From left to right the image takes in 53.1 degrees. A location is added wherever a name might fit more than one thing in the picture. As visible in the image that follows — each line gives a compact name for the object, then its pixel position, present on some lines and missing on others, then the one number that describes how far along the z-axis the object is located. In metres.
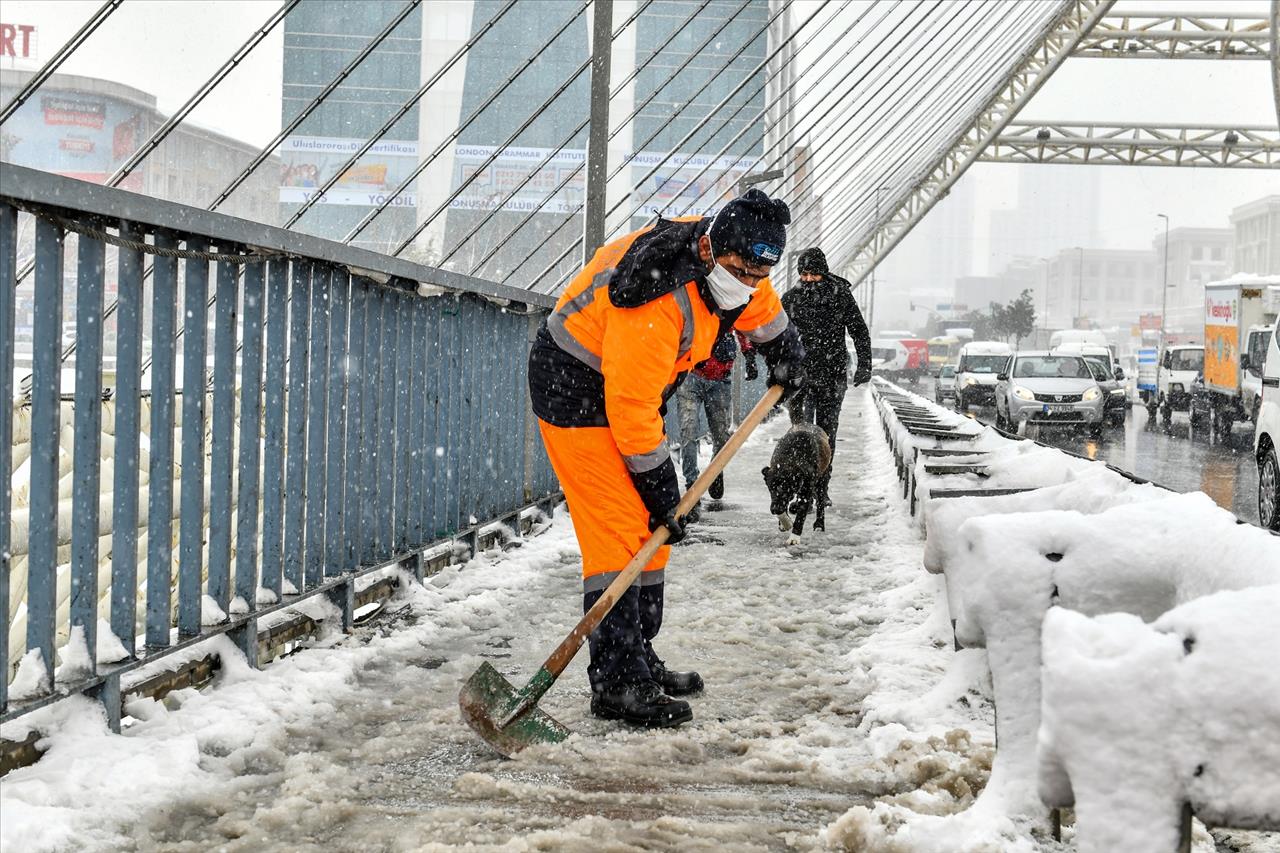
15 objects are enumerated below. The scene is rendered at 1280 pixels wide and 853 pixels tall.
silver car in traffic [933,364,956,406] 38.25
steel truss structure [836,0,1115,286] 25.56
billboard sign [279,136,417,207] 65.62
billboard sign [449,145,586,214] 63.72
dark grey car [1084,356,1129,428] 23.30
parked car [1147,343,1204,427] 26.20
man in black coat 8.23
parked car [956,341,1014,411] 30.56
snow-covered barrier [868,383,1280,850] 2.62
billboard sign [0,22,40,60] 61.85
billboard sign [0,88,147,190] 62.31
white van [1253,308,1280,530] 9.28
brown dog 7.60
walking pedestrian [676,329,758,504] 9.27
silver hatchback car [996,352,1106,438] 21.88
